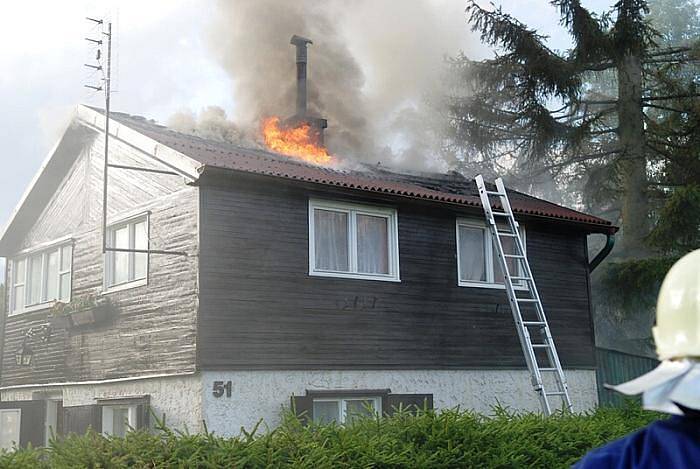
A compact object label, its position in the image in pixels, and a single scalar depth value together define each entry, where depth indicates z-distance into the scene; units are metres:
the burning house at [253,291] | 12.48
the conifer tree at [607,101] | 21.56
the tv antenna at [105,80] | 13.11
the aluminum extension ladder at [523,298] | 12.99
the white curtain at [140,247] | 13.91
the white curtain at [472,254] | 15.25
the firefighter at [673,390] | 1.86
